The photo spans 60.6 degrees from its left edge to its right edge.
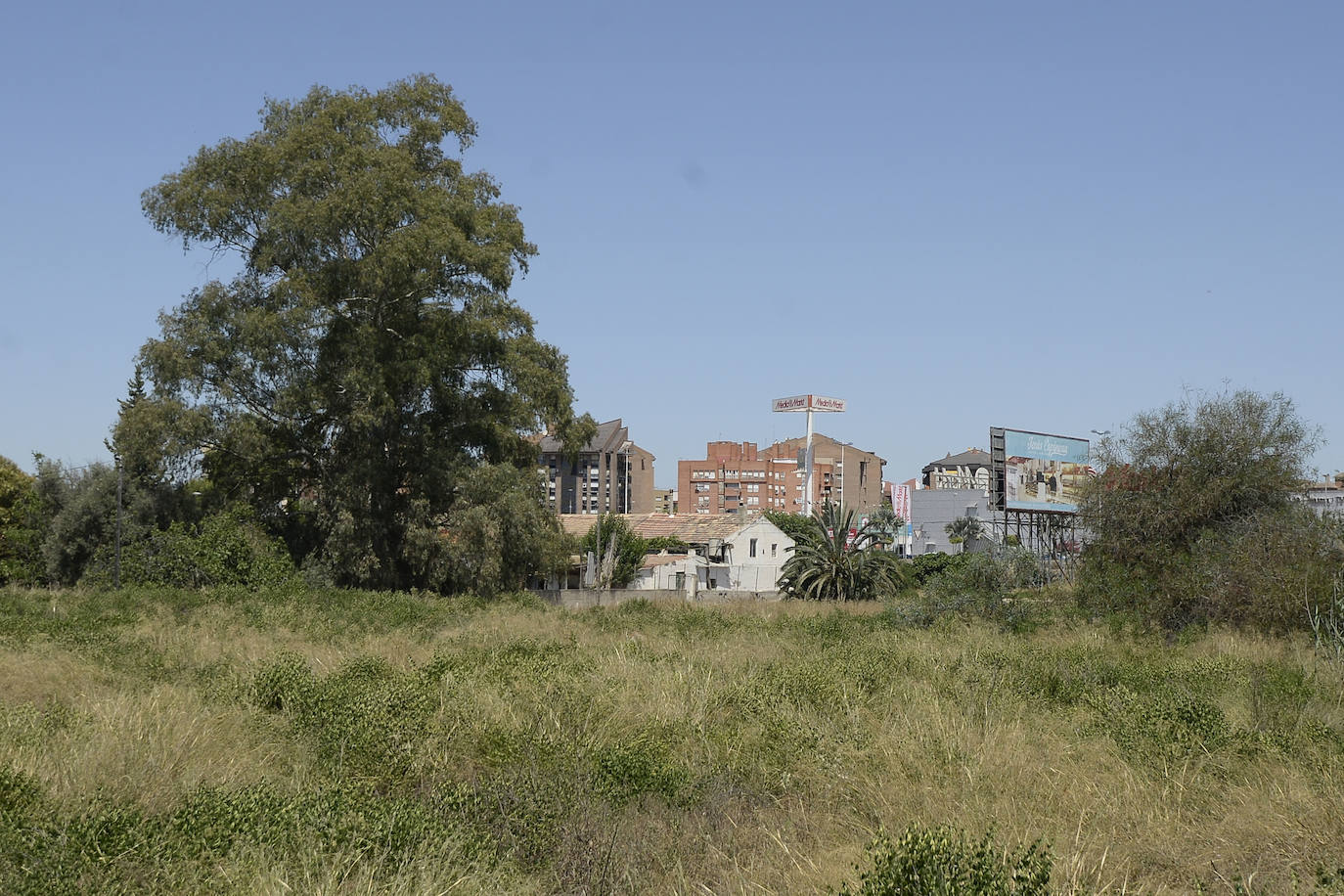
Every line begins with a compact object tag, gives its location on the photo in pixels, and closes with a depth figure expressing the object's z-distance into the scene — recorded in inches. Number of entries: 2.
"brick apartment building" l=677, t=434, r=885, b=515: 6648.6
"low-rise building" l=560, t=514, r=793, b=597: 2518.5
